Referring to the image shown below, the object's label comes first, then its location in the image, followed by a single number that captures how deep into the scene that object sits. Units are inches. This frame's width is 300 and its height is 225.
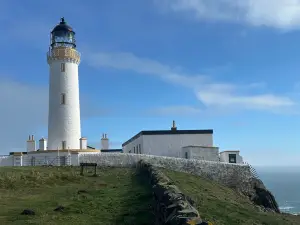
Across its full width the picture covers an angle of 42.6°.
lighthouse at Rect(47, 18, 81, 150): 1499.8
